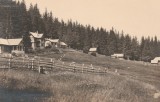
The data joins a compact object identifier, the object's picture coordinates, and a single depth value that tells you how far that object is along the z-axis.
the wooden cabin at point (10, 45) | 97.44
